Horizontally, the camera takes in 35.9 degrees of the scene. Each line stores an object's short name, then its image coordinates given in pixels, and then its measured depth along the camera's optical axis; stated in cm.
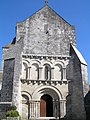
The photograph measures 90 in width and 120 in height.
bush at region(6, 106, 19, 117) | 1039
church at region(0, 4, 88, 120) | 1290
